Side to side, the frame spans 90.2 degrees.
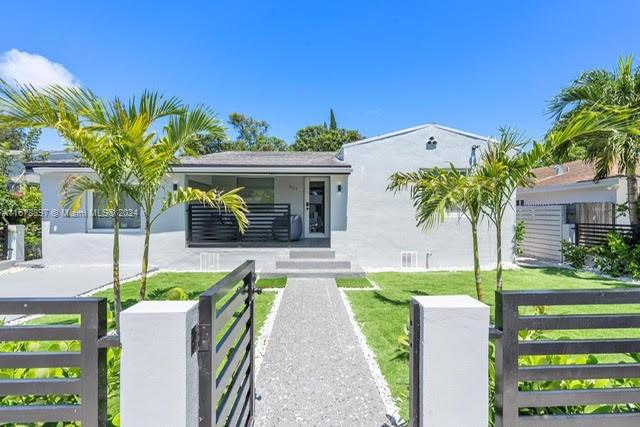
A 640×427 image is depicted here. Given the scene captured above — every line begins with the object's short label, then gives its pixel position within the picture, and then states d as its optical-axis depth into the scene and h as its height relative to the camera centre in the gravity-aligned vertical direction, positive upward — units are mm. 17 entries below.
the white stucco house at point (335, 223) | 11445 -269
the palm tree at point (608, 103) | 9102 +3315
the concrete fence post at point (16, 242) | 11453 -945
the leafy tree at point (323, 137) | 38969 +9941
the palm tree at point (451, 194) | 5582 +394
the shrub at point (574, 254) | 11594 -1442
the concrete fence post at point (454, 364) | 1864 -873
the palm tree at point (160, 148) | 5211 +1205
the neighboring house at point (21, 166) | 18588 +3757
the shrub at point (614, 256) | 9953 -1310
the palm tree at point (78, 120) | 4766 +1495
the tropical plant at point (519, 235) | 12422 -822
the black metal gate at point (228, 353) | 1842 -954
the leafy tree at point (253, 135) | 41416 +10842
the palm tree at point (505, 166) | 5352 +831
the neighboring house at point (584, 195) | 12281 +896
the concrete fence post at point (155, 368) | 1685 -809
